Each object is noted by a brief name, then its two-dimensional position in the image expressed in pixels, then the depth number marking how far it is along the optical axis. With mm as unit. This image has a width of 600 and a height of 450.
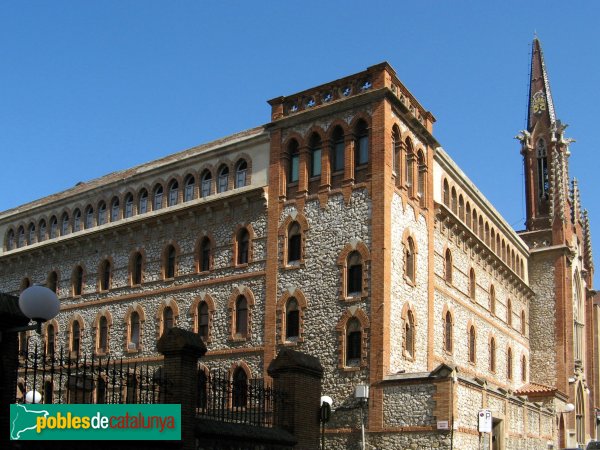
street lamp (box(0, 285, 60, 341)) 9180
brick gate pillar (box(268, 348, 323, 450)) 17516
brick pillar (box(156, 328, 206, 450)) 13930
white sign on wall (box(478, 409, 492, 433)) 23734
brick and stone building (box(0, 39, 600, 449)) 28031
